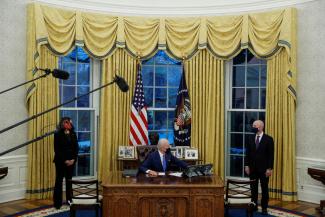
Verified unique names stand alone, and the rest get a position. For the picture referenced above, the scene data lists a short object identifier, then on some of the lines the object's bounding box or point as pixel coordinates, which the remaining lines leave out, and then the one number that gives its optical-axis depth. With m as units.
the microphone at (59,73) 2.94
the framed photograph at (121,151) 7.32
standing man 6.11
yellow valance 6.93
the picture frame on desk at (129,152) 7.31
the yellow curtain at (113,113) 7.50
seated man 5.68
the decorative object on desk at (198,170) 5.36
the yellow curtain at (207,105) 7.63
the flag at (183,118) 7.65
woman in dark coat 6.17
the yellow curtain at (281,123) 6.88
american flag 7.52
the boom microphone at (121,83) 3.25
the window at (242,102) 7.57
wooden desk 4.95
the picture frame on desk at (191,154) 7.36
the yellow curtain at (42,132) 6.78
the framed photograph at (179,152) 7.38
